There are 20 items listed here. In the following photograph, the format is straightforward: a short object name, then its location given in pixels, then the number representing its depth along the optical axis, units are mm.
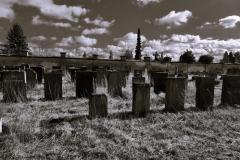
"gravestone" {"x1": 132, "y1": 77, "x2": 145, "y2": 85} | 8602
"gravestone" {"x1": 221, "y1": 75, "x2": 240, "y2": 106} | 6605
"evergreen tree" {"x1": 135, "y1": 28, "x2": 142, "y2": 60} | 69375
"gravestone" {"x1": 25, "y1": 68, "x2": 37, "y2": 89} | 9305
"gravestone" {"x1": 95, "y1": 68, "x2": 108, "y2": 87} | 9266
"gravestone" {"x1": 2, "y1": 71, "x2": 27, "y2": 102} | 6816
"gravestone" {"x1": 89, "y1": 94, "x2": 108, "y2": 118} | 5102
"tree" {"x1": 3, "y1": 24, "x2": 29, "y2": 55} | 58712
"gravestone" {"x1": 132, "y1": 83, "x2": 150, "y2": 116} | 5449
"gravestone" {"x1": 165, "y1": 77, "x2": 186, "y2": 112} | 5930
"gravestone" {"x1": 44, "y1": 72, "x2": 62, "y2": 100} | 7242
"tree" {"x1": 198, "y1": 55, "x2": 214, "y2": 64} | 36262
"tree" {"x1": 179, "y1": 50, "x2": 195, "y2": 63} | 40831
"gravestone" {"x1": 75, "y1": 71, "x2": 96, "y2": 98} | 7515
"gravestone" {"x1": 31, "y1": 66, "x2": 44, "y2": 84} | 11464
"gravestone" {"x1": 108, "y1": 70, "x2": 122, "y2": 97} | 8234
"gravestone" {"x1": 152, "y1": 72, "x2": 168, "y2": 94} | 9031
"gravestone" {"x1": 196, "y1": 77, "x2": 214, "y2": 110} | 6258
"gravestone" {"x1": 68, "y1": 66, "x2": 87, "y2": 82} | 11795
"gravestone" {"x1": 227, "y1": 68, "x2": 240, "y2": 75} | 16506
